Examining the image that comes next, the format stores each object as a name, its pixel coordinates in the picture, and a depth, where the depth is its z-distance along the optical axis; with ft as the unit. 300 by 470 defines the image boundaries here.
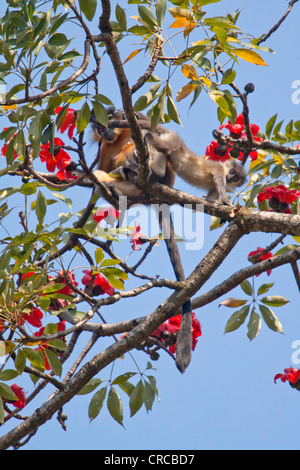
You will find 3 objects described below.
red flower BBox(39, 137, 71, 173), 20.74
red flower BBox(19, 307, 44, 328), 20.08
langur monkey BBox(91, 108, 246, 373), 25.54
